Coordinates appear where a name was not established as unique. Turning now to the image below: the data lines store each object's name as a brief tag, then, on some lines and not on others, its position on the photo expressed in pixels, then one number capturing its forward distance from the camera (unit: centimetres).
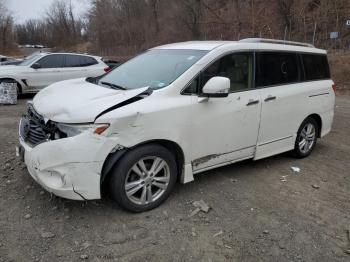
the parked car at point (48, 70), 1167
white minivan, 357
